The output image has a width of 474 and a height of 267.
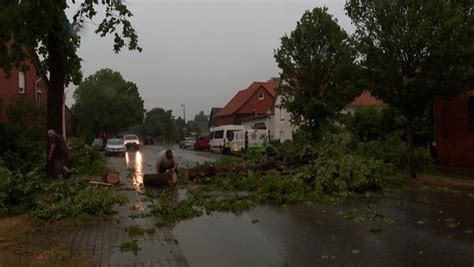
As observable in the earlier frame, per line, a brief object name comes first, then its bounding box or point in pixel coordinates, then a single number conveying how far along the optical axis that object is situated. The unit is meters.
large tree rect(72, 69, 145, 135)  80.19
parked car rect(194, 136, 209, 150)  51.34
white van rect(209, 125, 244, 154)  38.61
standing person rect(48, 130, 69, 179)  15.67
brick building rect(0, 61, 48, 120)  30.07
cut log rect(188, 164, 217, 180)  16.92
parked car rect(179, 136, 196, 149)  58.40
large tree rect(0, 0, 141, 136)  15.17
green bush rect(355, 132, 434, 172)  18.42
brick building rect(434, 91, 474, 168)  19.81
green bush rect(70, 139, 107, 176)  20.11
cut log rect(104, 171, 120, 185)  16.41
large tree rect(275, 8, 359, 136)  22.77
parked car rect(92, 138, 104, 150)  48.92
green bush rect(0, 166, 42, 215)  10.67
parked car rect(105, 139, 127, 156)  39.16
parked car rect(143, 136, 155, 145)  87.75
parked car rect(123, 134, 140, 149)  53.34
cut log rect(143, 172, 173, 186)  15.66
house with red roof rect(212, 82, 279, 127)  67.31
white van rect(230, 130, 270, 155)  33.97
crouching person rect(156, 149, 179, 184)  16.54
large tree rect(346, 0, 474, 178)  15.00
